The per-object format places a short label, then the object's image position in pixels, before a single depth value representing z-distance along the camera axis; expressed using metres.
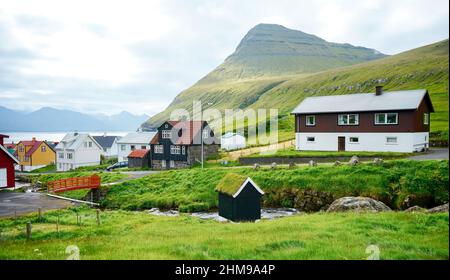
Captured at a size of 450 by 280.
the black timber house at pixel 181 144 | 60.56
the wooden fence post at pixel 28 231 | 13.74
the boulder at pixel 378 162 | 34.03
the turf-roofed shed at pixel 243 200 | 25.34
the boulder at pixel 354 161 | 34.95
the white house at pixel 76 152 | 78.81
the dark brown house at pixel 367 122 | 43.72
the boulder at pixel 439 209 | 19.07
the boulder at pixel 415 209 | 21.45
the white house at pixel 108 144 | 106.44
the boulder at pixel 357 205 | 23.16
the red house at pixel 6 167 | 35.94
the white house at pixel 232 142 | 76.69
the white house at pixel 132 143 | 77.94
